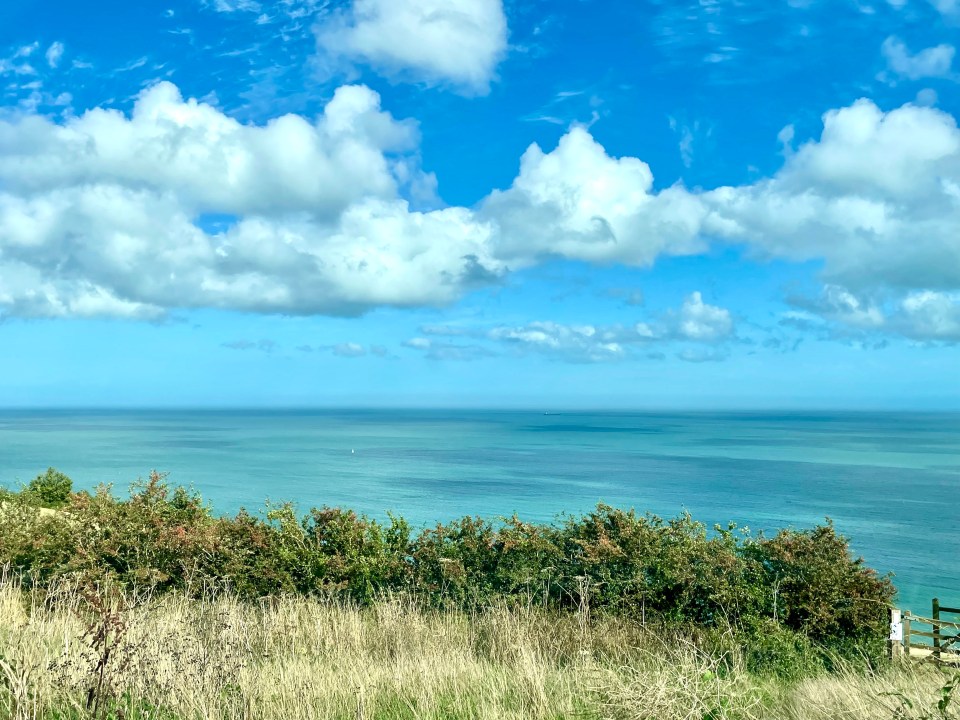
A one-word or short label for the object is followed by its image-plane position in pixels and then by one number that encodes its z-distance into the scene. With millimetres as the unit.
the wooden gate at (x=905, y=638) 12502
